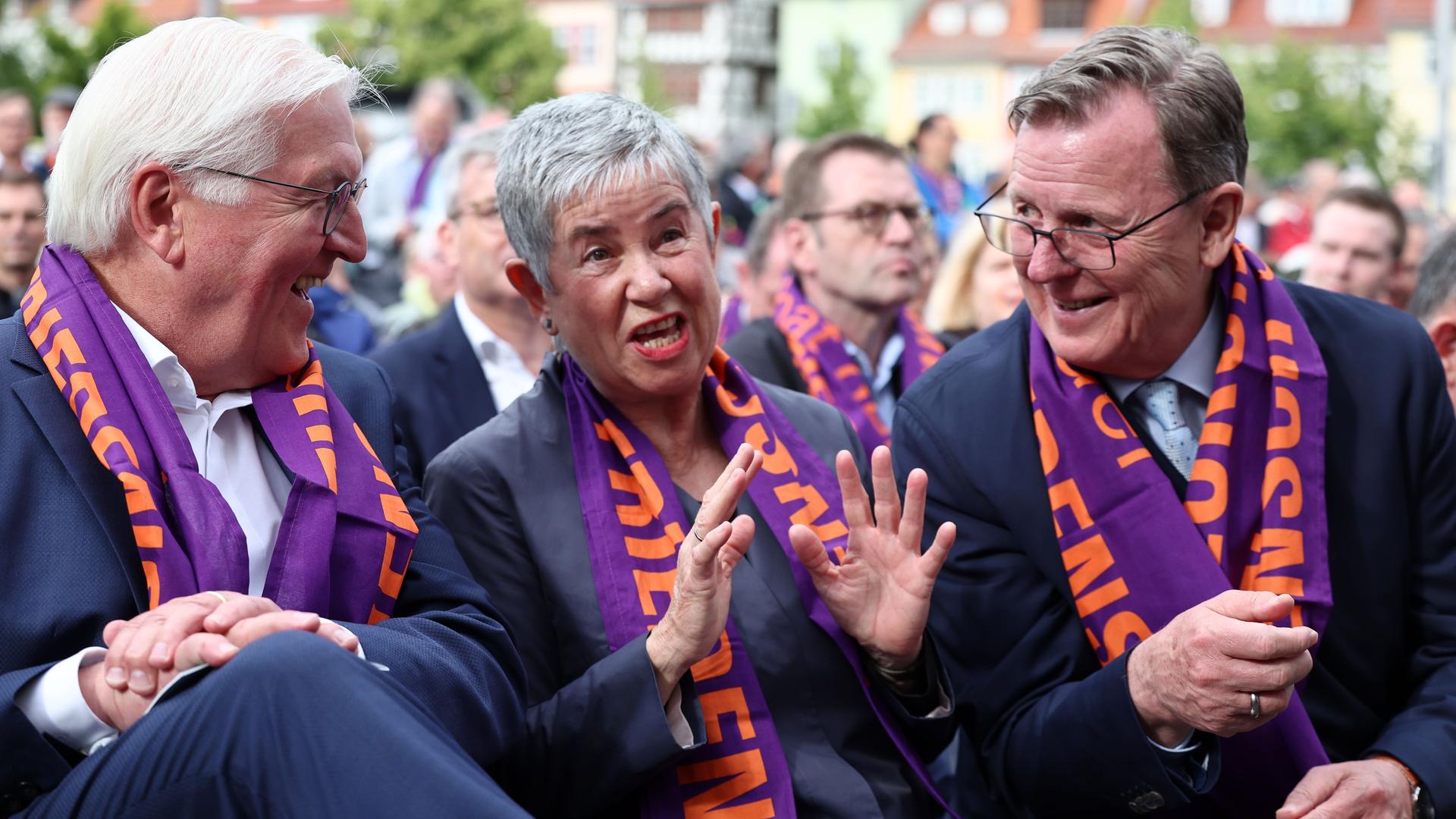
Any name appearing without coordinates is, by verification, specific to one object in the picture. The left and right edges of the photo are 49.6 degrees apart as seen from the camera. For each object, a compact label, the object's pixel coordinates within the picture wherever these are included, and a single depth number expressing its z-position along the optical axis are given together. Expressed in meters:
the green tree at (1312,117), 31.91
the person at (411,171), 11.80
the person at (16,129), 10.65
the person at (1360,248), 6.75
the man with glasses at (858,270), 5.72
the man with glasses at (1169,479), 3.11
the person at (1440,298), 4.09
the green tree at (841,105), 38.28
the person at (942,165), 12.90
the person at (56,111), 11.66
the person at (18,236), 6.47
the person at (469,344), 4.89
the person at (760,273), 6.96
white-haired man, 2.25
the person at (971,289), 6.20
